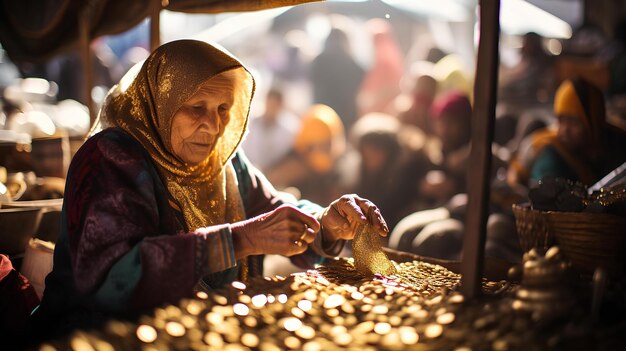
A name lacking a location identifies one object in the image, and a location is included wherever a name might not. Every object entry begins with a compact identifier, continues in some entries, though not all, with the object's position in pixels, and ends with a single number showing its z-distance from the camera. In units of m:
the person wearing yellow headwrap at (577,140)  4.23
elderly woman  1.83
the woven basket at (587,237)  2.26
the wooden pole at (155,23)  3.05
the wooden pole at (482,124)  1.64
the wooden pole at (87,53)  3.48
